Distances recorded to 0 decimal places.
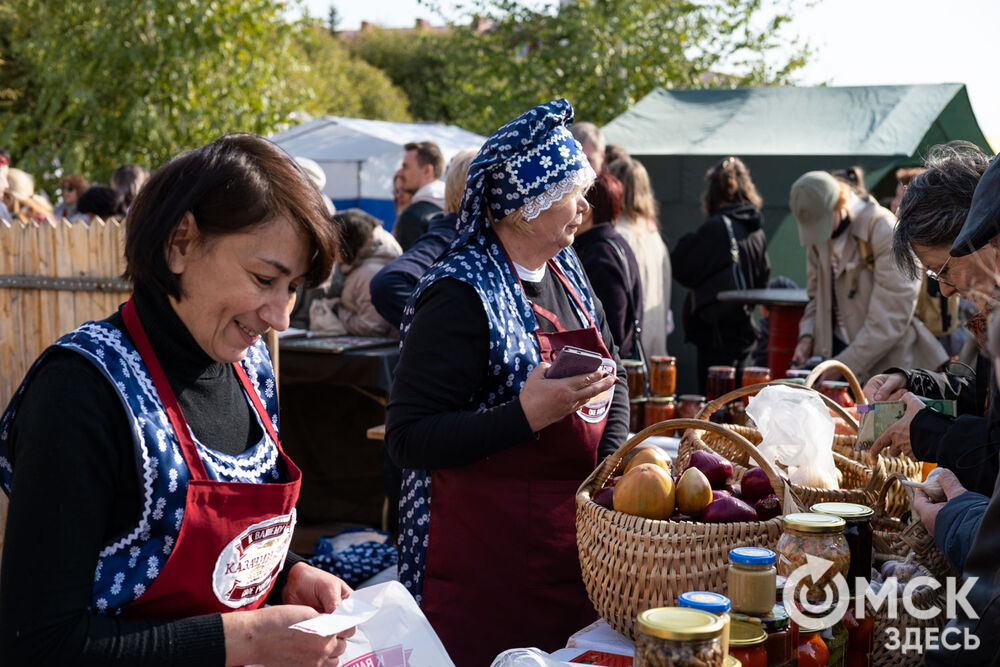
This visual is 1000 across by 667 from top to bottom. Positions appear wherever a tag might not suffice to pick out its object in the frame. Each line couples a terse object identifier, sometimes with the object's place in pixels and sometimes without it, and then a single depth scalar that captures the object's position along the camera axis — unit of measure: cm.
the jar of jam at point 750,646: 140
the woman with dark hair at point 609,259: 427
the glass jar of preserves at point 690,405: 355
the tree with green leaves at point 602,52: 1408
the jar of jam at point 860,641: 173
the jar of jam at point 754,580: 146
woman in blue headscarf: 221
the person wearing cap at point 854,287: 473
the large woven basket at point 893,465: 230
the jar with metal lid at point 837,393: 325
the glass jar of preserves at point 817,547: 161
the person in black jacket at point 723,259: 627
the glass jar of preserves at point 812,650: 154
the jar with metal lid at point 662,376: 380
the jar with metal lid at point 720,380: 381
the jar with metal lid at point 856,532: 176
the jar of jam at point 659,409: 361
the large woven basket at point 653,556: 173
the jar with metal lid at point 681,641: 121
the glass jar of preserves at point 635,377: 370
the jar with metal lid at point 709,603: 131
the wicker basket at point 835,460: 214
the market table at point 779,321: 562
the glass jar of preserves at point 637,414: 368
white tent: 1236
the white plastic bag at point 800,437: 220
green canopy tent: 769
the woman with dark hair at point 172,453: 131
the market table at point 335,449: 627
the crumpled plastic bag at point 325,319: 598
